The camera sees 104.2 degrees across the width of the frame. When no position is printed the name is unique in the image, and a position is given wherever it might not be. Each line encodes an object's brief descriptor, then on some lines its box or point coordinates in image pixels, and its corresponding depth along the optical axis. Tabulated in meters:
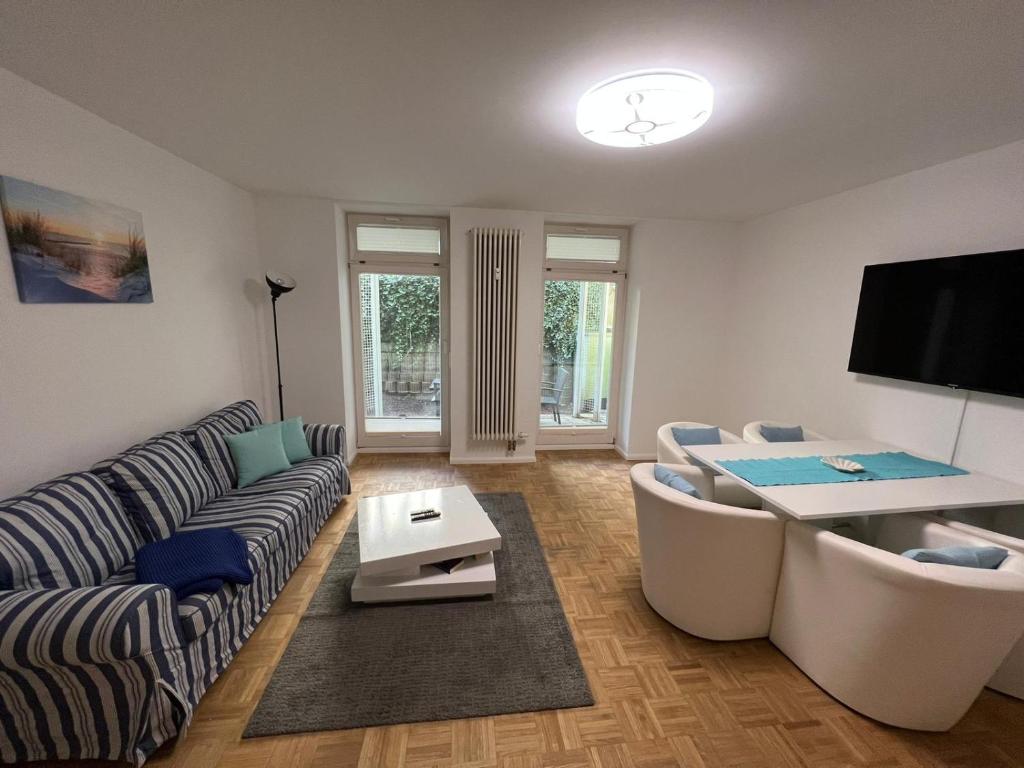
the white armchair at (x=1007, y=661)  1.60
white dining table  1.73
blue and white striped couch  1.25
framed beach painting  1.69
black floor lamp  3.28
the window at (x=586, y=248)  4.21
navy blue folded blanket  1.60
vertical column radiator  3.85
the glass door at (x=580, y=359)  4.36
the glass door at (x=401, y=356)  4.16
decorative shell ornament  2.12
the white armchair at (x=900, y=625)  1.37
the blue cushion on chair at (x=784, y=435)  2.90
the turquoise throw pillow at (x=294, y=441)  2.94
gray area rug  1.58
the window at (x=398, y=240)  4.00
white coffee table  2.09
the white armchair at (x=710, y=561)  1.80
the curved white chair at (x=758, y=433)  2.92
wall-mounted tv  2.02
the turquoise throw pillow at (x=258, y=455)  2.61
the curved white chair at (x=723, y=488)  2.67
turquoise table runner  2.02
